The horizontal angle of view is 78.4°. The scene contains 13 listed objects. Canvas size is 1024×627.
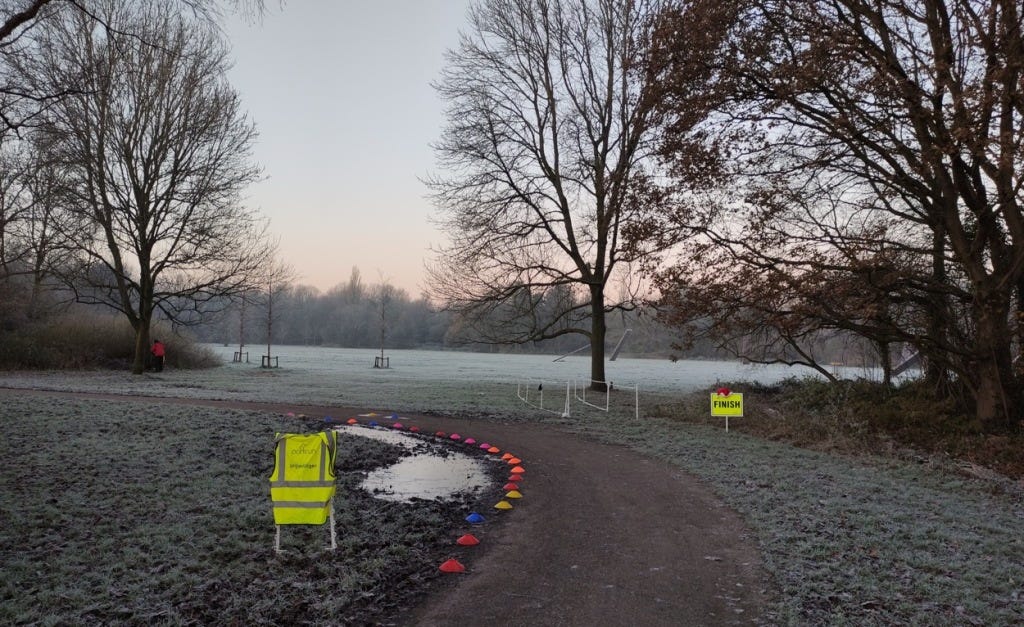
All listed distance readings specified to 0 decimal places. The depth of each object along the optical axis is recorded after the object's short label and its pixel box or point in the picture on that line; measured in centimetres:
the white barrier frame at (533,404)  1610
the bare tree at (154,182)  2530
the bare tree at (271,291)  3052
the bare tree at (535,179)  2258
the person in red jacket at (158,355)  2811
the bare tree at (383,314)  4779
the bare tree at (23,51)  734
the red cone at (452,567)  521
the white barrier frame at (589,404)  1581
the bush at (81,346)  2583
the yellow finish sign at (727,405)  1362
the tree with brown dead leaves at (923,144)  1039
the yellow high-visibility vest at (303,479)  531
